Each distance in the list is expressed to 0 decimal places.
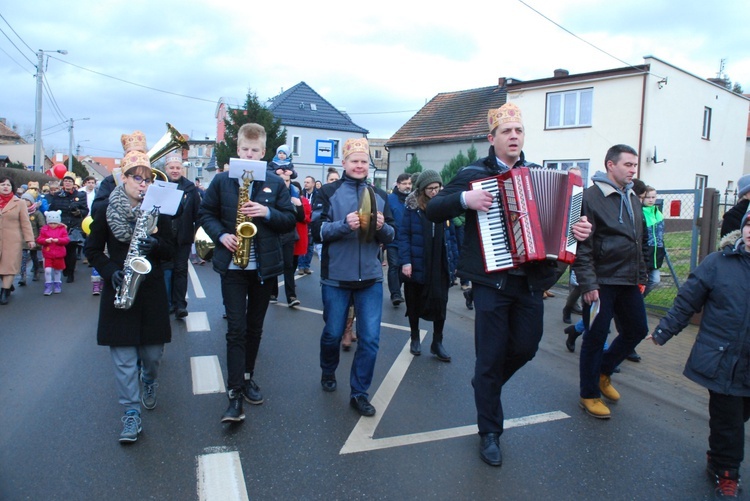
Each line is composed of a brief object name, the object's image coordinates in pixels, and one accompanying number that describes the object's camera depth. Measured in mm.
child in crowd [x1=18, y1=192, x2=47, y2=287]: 10023
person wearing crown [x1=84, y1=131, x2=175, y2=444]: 3744
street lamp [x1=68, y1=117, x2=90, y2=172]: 40512
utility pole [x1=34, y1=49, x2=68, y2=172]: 25422
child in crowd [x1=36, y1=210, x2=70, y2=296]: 9328
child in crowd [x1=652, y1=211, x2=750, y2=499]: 3350
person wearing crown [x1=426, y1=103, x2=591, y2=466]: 3584
